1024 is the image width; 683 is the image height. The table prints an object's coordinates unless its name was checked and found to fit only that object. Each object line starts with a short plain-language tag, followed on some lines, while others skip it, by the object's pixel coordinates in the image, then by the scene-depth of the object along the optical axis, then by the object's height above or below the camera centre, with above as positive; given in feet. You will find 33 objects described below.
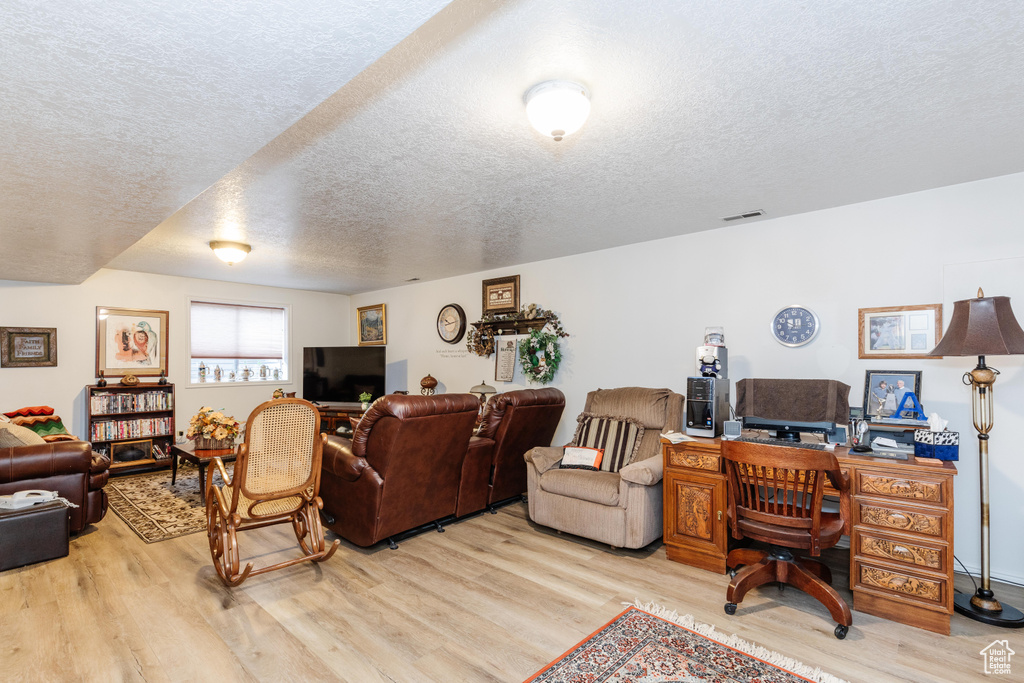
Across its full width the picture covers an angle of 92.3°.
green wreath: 17.46 -0.51
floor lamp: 8.39 -0.25
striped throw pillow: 12.71 -2.61
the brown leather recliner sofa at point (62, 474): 11.31 -3.02
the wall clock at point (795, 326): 12.22 +0.31
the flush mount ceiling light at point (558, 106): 6.60 +3.20
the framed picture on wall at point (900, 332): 10.74 +0.12
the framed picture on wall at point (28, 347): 17.75 +0.03
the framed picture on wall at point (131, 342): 19.74 +0.20
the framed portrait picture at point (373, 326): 25.36 +0.97
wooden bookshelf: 18.92 -3.07
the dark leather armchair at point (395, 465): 10.89 -2.84
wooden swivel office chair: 8.00 -3.14
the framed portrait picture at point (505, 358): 19.13 -0.63
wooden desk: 8.11 -3.45
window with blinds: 22.41 +0.12
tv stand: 22.50 -3.24
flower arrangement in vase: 15.72 -2.71
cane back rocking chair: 9.50 -2.74
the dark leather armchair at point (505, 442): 13.48 -2.94
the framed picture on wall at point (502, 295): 19.10 +1.86
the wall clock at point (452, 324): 21.25 +0.84
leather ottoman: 10.41 -4.06
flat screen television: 23.50 -1.39
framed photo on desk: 10.89 -1.17
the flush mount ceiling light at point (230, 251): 15.10 +2.94
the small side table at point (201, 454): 14.65 -3.32
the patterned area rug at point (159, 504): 12.94 -4.84
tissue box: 8.63 -1.93
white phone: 10.61 -3.32
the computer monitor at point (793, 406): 10.68 -1.62
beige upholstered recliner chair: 11.25 -3.54
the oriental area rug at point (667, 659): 6.97 -4.79
